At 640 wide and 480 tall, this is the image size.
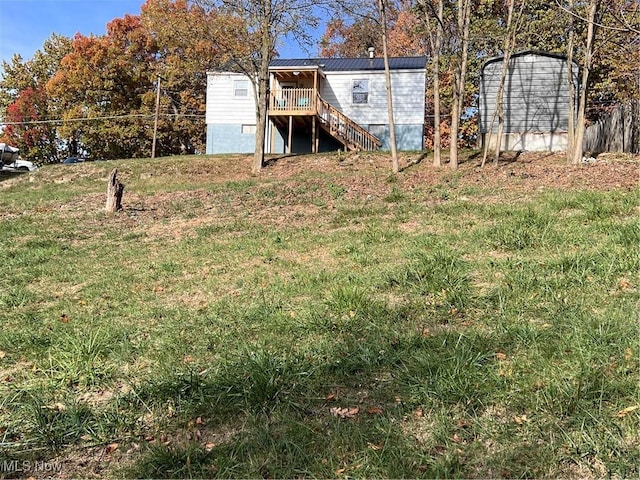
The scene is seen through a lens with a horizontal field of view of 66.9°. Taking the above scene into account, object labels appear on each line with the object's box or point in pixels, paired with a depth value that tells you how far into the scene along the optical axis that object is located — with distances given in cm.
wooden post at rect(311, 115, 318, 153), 2066
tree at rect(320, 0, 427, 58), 2988
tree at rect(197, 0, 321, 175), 1504
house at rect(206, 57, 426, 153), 2098
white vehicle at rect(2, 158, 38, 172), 3160
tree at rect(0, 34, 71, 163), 3941
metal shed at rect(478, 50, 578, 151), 1731
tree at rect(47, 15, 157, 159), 3438
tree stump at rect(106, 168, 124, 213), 1028
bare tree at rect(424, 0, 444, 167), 1224
